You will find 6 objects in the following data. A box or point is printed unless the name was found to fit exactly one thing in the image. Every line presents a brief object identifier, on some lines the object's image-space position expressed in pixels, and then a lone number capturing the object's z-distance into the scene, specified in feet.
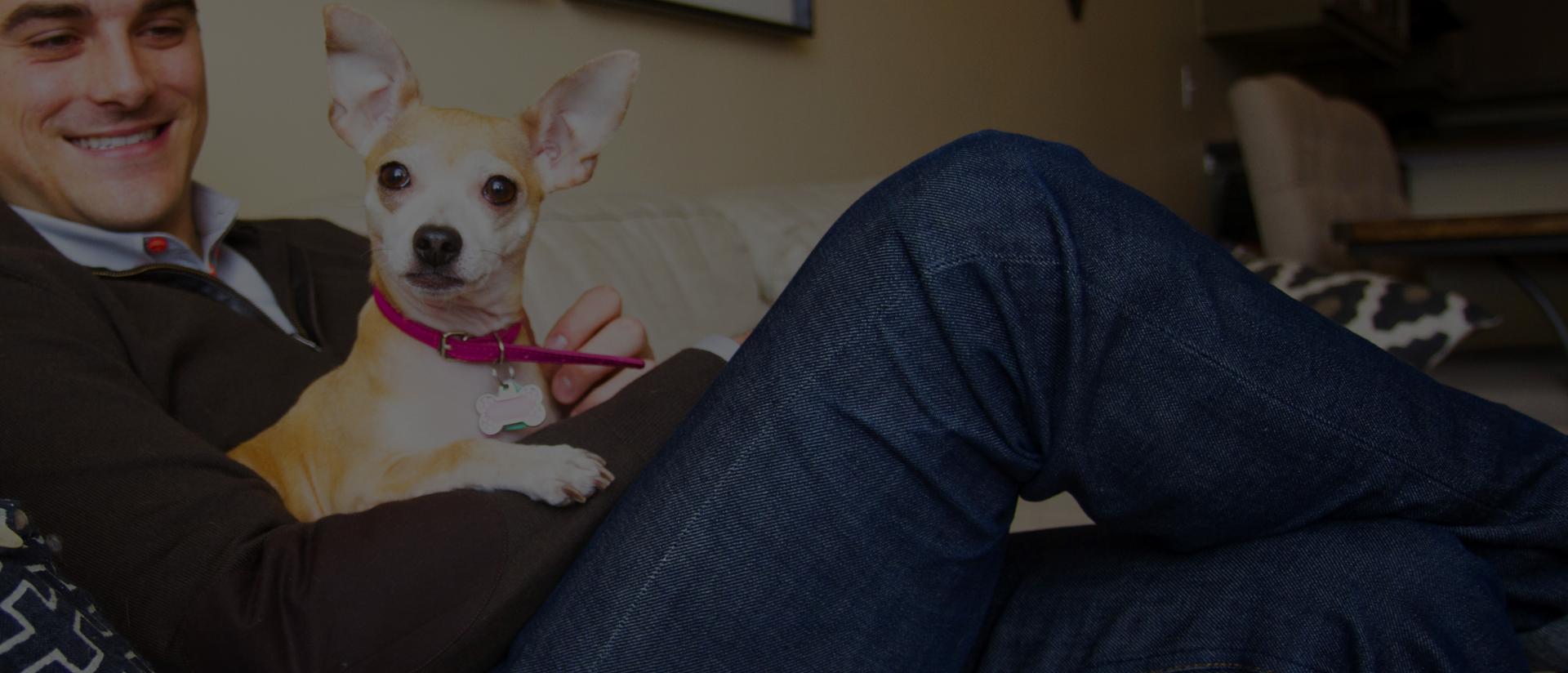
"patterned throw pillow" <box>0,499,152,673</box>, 1.98
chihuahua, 3.48
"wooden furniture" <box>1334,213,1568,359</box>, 7.89
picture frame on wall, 7.57
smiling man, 2.66
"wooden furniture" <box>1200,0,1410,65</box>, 14.97
